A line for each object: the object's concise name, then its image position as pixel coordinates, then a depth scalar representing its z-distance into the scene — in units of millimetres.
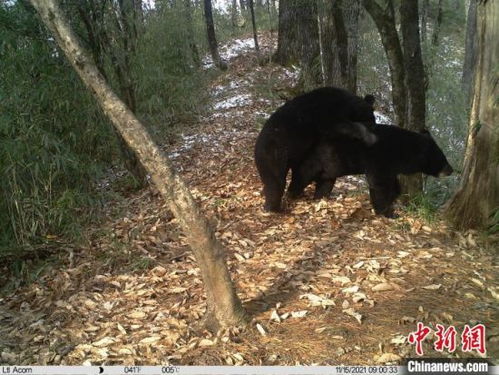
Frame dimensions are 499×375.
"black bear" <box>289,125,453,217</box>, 5410
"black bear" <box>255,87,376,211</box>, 5473
